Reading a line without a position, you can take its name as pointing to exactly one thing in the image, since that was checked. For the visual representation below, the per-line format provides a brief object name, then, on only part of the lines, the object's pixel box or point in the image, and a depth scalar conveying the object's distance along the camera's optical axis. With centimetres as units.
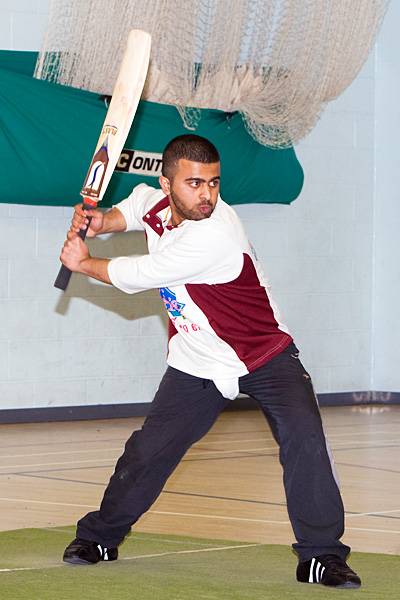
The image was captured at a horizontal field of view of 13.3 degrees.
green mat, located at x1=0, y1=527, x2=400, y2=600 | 579
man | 600
